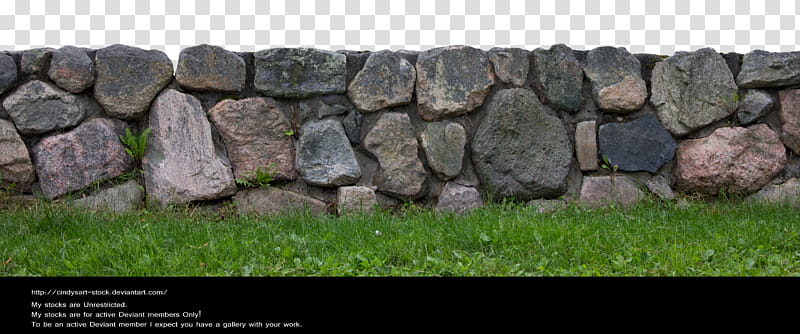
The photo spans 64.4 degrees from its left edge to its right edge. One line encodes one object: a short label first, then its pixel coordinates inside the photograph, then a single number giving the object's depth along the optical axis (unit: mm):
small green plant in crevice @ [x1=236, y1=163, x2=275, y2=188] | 4512
